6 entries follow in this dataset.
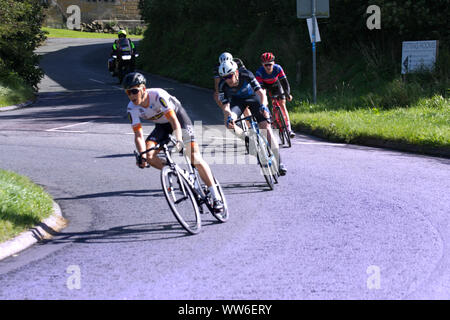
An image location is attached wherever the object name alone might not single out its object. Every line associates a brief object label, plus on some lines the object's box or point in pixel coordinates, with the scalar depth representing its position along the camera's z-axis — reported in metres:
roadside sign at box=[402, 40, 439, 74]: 19.23
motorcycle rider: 28.73
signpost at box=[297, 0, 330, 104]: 17.78
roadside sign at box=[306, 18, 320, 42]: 17.95
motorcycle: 28.66
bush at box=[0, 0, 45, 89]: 25.42
